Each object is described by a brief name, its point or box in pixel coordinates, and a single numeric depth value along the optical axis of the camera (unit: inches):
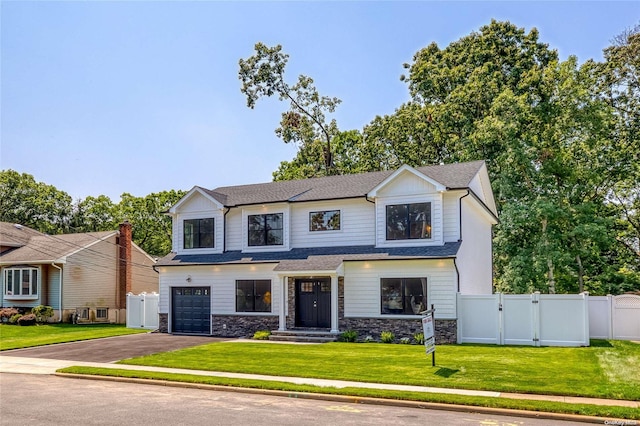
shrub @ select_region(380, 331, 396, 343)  825.5
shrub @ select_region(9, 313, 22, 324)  1273.3
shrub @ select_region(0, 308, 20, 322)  1304.0
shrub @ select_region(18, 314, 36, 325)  1253.7
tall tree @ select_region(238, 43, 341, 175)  1742.1
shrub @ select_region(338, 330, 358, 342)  844.6
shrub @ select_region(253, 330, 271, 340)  891.4
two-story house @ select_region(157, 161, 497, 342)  843.4
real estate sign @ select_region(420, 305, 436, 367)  569.9
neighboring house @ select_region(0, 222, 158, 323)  1360.7
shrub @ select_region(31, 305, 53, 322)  1280.8
